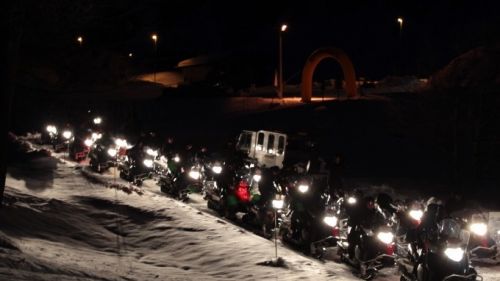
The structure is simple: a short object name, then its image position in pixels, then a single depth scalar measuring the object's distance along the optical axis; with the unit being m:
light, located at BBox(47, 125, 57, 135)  34.59
